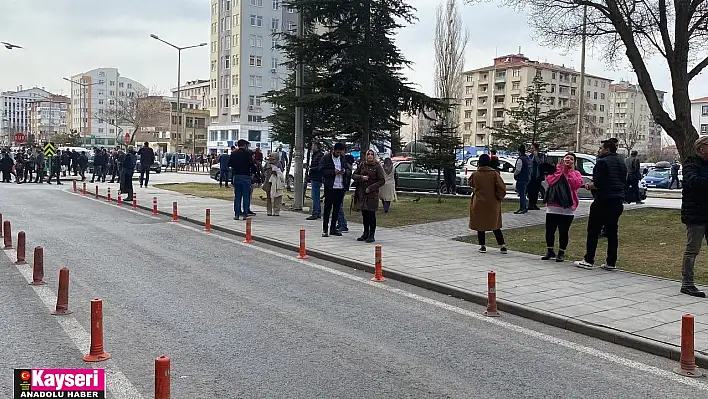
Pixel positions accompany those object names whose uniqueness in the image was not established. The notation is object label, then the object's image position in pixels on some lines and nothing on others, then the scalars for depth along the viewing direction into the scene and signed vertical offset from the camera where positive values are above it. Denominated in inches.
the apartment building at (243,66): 3363.7 +494.1
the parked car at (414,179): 1016.9 -25.7
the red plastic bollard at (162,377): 157.4 -53.1
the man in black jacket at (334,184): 545.6 -18.9
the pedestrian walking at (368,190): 505.4 -22.1
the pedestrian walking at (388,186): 695.1 -25.2
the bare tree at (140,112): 3137.3 +234.1
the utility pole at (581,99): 1118.4 +120.7
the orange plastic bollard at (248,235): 519.8 -60.4
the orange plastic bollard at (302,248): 447.5 -60.4
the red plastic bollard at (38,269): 333.4 -58.6
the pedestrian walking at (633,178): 772.6 -13.2
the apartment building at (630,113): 4872.0 +423.3
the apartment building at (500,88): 3815.9 +467.5
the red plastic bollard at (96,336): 211.8 -59.3
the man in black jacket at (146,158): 1130.6 -0.7
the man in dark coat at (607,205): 400.5 -23.5
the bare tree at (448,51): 2030.0 +349.7
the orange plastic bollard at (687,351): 215.5 -61.5
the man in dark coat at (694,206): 321.1 -18.9
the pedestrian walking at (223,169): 1184.0 -18.9
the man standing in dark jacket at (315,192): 666.8 -31.9
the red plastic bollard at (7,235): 454.6 -56.5
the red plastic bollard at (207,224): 591.4 -59.6
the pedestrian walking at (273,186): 704.4 -27.9
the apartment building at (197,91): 5380.4 +586.5
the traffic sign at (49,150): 1341.0 +11.9
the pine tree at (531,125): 1257.4 +79.7
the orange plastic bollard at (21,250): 391.2 -57.2
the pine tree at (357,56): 738.2 +121.6
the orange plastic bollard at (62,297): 274.2 -59.7
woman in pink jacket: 429.7 -27.3
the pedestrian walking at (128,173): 896.9 -21.5
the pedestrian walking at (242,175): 665.0 -15.8
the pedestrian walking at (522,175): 702.5 -11.0
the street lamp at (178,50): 2070.9 +353.1
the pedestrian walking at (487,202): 465.4 -27.5
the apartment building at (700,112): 4259.4 +377.9
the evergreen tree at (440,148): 820.0 +19.5
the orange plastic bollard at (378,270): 370.0 -62.0
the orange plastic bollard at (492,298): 295.6 -61.0
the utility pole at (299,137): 761.6 +27.7
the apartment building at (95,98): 5369.1 +506.4
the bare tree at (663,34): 663.1 +140.0
